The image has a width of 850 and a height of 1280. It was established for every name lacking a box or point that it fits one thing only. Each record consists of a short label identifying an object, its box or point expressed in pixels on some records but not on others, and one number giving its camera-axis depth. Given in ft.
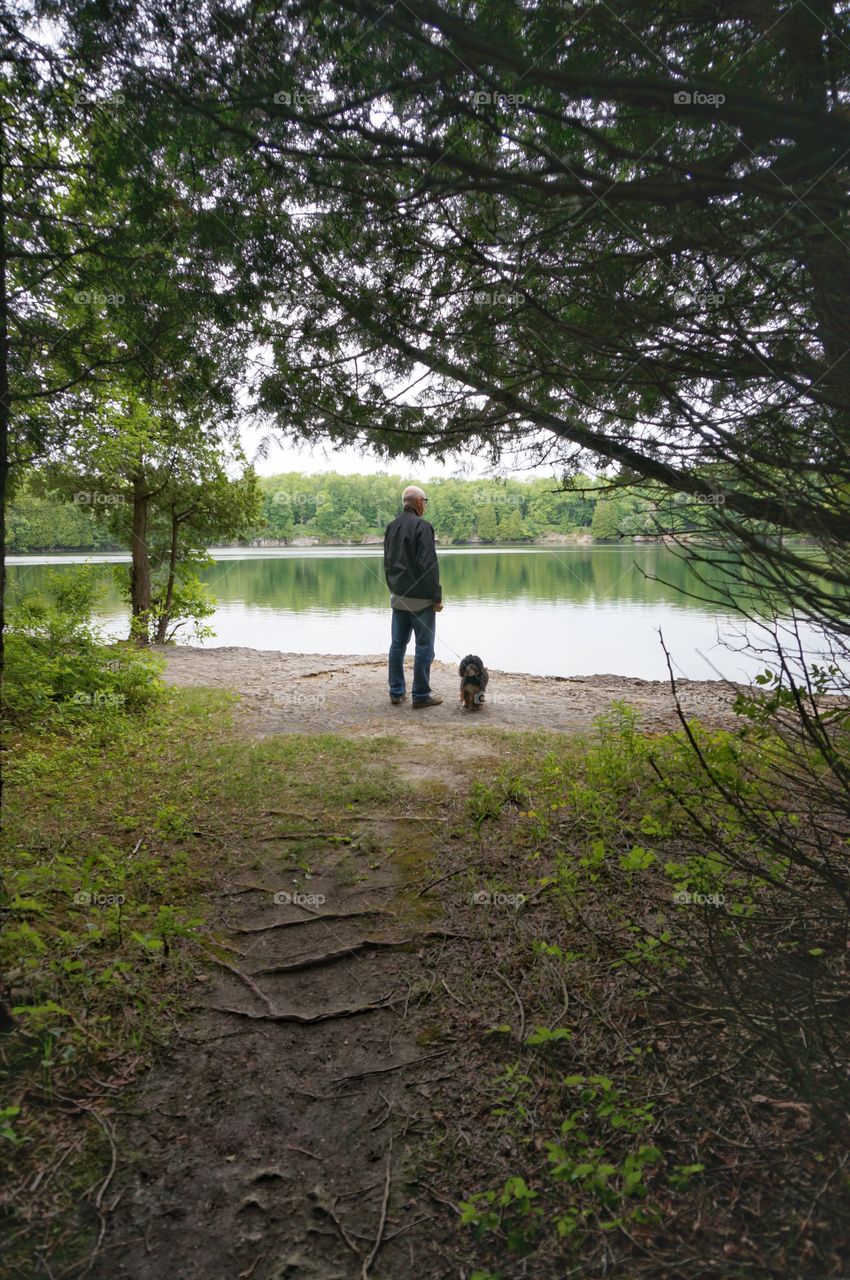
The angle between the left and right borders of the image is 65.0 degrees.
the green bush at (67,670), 21.75
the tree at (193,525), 41.11
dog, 25.84
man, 24.86
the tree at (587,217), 9.46
